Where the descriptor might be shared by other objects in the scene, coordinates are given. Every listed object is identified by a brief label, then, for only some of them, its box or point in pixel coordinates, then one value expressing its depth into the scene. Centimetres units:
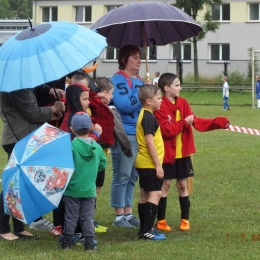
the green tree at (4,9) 10354
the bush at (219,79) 4588
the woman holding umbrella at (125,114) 778
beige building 5141
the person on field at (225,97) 3288
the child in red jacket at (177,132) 753
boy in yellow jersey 724
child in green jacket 655
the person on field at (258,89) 3338
